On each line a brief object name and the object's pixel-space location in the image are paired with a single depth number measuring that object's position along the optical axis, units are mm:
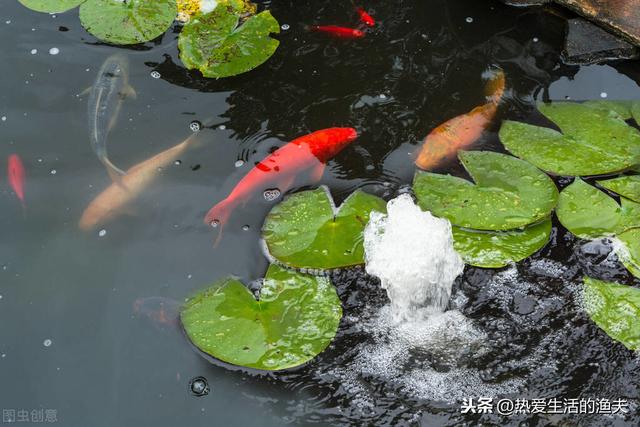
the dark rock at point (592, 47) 3260
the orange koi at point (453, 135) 2869
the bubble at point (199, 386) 2240
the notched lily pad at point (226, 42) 3164
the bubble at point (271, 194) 2760
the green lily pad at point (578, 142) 2764
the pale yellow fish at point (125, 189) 2697
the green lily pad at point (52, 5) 3459
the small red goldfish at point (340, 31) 3391
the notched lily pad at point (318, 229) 2471
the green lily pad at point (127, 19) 3316
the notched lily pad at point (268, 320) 2240
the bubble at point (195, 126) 3027
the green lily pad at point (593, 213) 2582
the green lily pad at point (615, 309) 2305
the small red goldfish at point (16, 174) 2785
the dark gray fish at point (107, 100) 2928
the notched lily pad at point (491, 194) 2555
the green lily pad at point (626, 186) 2676
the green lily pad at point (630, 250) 2490
